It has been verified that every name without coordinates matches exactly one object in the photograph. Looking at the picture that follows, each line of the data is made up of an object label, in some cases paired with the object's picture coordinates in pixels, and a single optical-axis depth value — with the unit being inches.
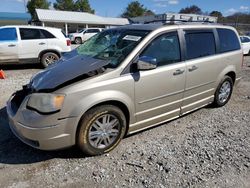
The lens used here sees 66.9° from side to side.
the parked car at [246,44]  438.4
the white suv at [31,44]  265.9
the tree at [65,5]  1826.5
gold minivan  90.8
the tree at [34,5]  1538.6
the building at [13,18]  1589.6
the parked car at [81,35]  794.1
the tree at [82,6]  1832.1
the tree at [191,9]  2477.1
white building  1061.9
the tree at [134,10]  2035.9
